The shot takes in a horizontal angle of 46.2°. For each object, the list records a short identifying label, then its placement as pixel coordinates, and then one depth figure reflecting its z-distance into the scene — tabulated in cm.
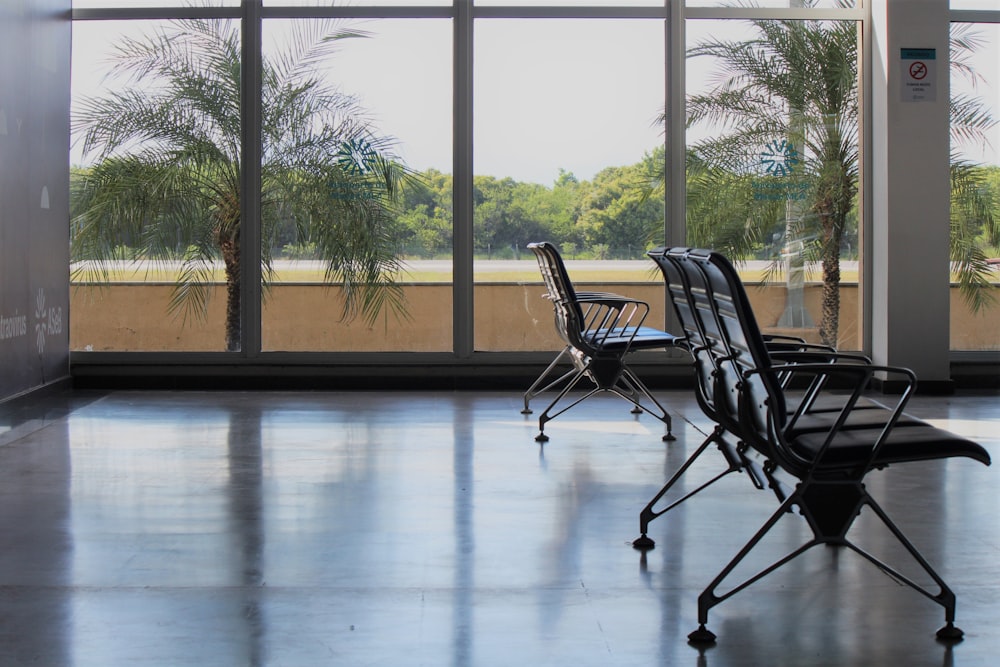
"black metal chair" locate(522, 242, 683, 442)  602
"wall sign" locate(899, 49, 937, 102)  787
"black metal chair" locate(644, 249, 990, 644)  303
